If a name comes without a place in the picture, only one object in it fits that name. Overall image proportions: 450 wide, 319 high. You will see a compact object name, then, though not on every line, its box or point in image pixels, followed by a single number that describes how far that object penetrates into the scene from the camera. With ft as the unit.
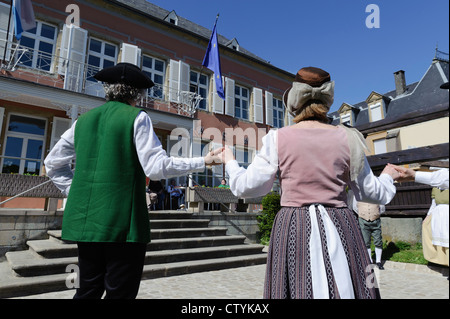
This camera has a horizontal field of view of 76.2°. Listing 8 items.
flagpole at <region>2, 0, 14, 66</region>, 27.56
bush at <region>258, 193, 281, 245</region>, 28.43
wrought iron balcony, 29.12
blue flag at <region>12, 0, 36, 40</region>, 26.90
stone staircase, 13.71
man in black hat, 5.12
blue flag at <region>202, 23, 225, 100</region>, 38.04
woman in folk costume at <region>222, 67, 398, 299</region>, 4.32
